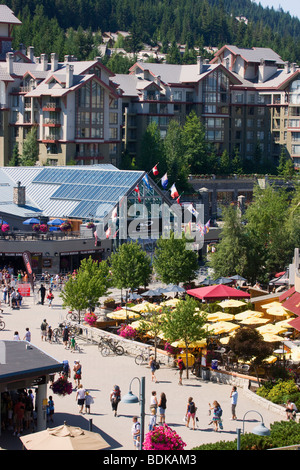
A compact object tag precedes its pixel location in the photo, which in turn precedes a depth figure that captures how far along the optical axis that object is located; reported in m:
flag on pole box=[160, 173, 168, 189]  71.82
